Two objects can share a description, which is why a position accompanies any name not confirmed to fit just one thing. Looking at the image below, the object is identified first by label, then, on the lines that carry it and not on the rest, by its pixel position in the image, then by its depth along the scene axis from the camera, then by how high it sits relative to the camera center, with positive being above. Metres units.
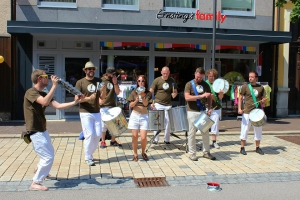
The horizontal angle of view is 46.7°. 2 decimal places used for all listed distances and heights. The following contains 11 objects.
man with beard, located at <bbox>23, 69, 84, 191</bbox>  5.02 -0.58
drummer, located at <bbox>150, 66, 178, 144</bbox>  8.19 -0.17
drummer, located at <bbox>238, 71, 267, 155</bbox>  7.58 -0.34
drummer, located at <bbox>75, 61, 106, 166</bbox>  6.35 -0.53
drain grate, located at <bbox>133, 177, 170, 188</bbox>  5.51 -1.58
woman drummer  6.78 -0.60
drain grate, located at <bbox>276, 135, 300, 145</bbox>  9.18 -1.45
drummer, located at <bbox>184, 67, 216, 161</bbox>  6.96 -0.39
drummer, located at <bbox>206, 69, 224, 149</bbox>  8.15 -0.50
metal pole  10.06 +1.48
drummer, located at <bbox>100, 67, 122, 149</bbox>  7.46 -0.17
